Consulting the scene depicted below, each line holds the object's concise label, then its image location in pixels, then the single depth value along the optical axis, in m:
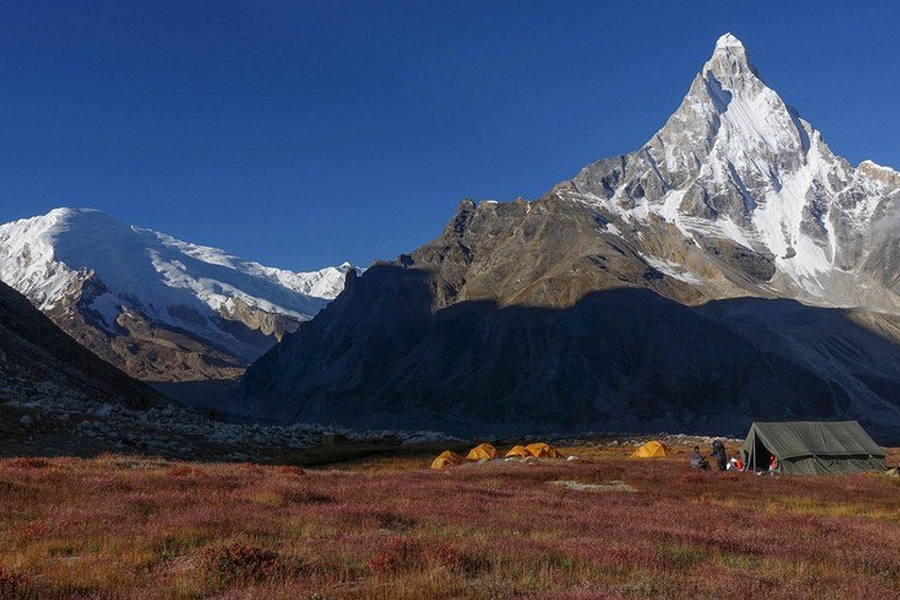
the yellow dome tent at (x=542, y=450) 57.41
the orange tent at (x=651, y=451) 62.72
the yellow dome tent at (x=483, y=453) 57.03
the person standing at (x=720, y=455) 46.22
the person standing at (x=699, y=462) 44.07
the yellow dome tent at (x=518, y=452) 57.44
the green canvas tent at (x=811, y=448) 47.00
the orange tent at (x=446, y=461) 49.04
